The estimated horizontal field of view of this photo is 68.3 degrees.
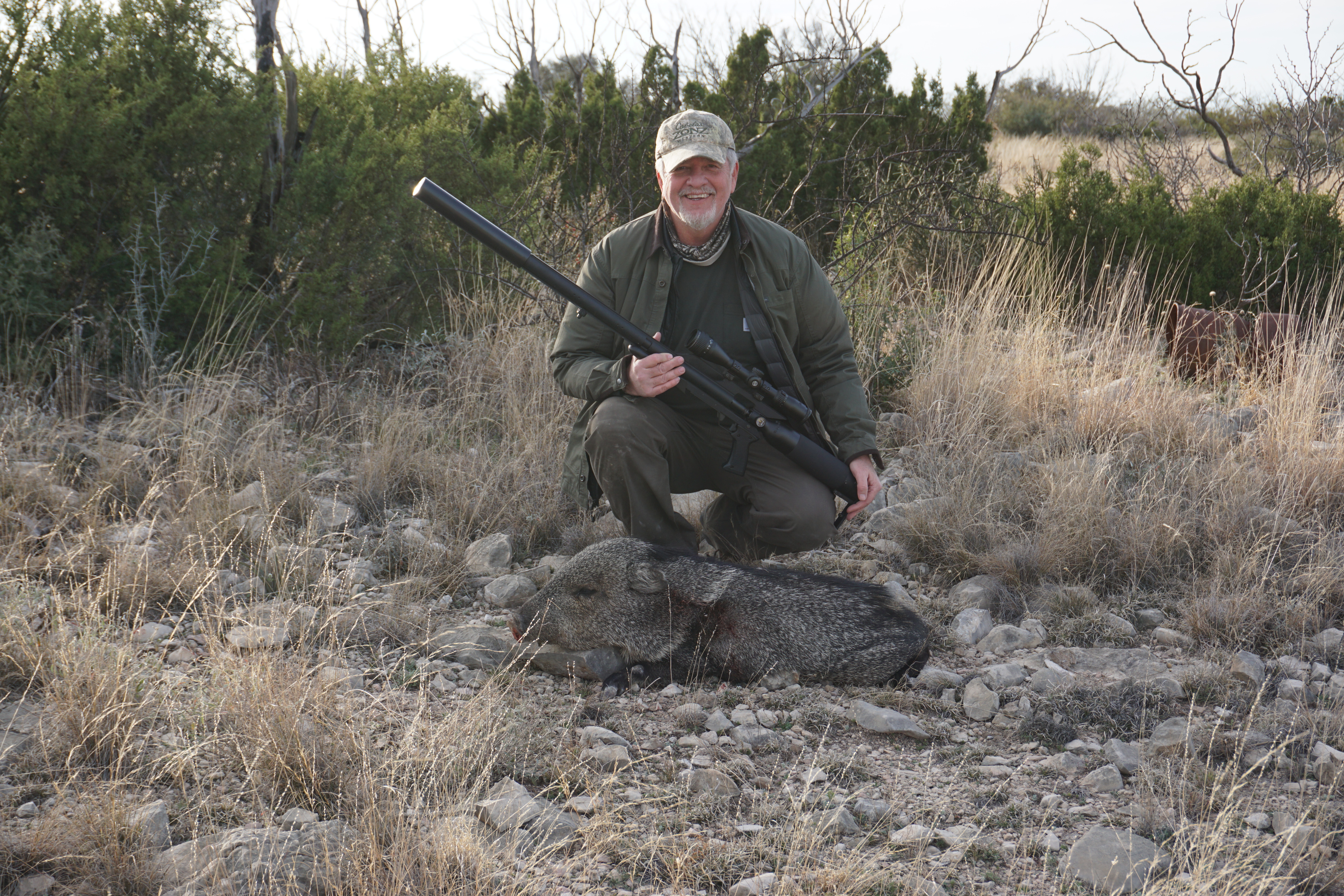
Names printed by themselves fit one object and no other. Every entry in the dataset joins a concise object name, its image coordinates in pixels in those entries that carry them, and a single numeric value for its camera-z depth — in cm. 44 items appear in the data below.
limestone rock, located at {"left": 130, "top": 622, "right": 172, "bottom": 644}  326
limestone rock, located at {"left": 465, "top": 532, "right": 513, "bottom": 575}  420
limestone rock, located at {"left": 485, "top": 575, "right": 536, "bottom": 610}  392
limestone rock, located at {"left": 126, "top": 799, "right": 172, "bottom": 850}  222
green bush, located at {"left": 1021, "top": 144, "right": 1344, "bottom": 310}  802
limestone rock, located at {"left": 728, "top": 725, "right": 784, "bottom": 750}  290
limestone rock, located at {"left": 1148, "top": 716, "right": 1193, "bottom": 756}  279
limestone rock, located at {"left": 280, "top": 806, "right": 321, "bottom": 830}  238
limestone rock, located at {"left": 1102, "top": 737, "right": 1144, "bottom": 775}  276
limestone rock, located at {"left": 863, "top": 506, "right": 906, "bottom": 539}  456
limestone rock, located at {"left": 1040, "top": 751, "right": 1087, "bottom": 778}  277
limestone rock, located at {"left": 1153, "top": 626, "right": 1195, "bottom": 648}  354
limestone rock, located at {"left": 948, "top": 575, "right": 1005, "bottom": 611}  389
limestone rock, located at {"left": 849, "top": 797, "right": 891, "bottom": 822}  254
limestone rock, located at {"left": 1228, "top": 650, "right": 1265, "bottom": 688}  321
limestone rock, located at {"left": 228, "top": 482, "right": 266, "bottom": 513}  438
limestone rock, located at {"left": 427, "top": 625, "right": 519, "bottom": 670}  338
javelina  331
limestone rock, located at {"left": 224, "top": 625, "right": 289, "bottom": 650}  296
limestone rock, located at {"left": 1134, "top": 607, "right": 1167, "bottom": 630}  374
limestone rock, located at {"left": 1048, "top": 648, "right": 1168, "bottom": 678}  338
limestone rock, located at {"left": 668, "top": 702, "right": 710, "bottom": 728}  305
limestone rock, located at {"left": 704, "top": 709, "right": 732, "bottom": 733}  301
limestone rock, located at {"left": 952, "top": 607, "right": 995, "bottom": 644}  366
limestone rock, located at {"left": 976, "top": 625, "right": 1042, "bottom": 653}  358
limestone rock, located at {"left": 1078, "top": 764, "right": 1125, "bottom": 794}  266
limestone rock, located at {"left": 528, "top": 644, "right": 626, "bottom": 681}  333
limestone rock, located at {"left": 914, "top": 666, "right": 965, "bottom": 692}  333
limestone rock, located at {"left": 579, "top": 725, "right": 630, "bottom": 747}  289
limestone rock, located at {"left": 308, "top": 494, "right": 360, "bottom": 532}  437
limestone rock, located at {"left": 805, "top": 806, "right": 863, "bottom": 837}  240
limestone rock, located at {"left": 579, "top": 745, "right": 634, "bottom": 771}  275
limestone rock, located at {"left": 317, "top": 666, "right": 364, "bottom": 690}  273
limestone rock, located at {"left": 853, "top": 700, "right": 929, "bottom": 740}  296
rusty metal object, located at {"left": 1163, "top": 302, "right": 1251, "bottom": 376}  664
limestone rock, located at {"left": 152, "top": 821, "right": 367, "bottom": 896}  205
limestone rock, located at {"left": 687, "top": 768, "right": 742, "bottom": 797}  262
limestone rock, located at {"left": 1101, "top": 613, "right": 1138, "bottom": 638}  364
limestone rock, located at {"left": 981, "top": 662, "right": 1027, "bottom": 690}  330
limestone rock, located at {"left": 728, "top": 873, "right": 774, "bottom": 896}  218
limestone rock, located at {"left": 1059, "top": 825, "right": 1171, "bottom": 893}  222
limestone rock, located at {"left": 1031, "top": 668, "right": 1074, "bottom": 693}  326
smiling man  397
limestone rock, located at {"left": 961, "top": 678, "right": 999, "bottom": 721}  312
